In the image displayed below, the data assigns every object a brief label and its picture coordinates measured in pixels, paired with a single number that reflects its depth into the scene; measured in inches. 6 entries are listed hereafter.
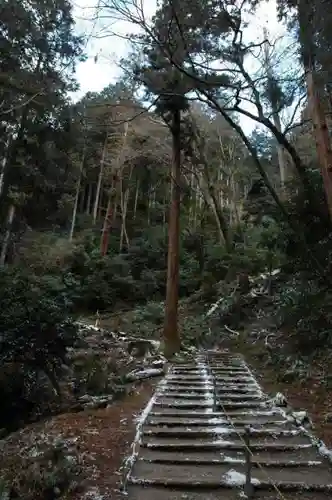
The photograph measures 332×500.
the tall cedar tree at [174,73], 288.7
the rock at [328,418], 185.2
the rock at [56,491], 118.8
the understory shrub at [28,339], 252.2
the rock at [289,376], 265.1
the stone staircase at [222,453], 120.2
